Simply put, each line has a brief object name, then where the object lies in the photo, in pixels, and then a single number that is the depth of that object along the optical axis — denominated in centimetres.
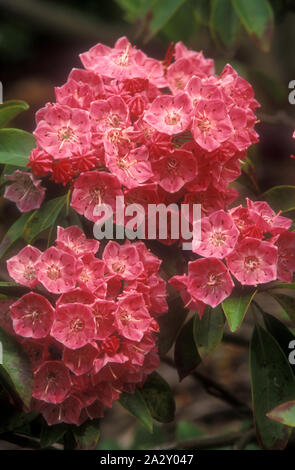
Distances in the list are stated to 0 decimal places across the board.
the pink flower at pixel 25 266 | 70
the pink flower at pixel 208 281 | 69
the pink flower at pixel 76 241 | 71
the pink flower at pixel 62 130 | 71
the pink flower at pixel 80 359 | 69
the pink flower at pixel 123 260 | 70
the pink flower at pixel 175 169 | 71
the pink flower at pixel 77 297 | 69
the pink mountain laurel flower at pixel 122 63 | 73
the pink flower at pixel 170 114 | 70
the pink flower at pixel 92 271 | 69
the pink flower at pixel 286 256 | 71
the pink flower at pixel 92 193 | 71
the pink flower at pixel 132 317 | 69
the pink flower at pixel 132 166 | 70
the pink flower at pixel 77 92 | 72
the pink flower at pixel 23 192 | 73
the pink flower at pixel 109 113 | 71
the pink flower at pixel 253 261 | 69
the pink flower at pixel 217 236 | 70
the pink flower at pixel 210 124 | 70
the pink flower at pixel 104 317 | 69
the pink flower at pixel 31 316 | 69
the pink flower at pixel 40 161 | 71
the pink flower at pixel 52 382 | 70
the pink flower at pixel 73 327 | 68
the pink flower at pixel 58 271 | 69
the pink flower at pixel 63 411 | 71
